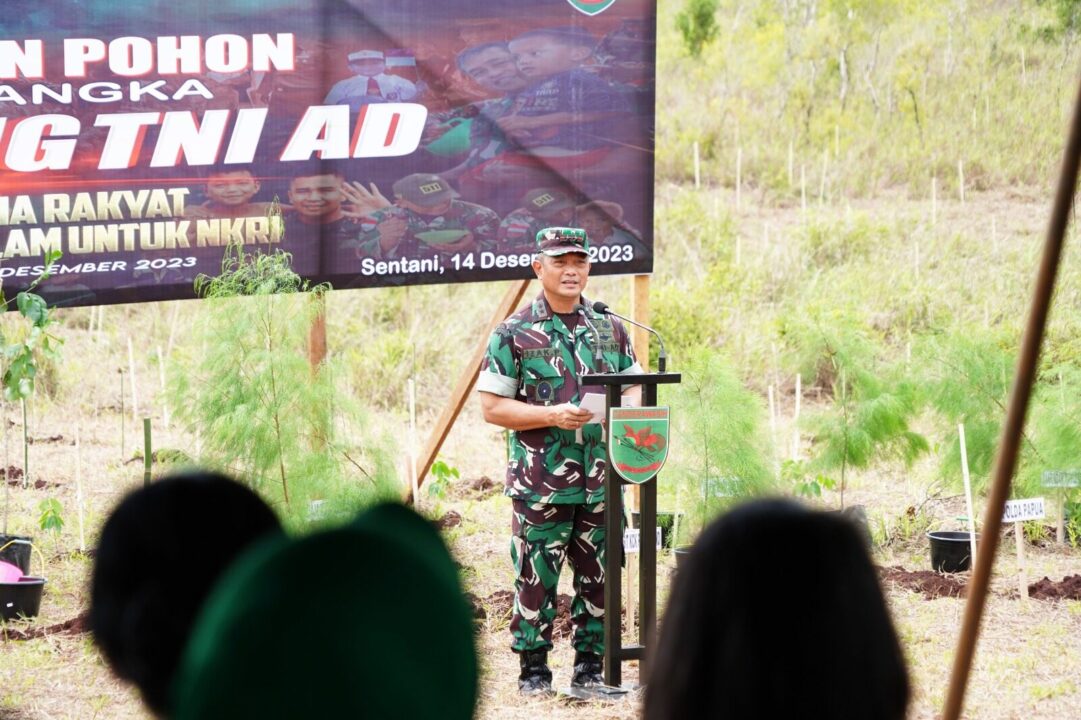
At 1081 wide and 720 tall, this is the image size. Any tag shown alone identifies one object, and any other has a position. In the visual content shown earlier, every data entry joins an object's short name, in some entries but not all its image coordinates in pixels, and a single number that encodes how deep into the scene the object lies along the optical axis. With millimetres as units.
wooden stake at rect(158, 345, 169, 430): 12175
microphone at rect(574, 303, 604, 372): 10367
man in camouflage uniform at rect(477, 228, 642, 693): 10281
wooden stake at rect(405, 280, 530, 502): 14031
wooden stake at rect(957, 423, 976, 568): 12988
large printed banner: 12172
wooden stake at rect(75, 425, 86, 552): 14077
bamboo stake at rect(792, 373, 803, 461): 15305
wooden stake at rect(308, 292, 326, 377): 12898
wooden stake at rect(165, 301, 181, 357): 20684
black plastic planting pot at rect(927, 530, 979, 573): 14297
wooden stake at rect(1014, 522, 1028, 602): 12289
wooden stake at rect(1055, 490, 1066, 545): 15125
